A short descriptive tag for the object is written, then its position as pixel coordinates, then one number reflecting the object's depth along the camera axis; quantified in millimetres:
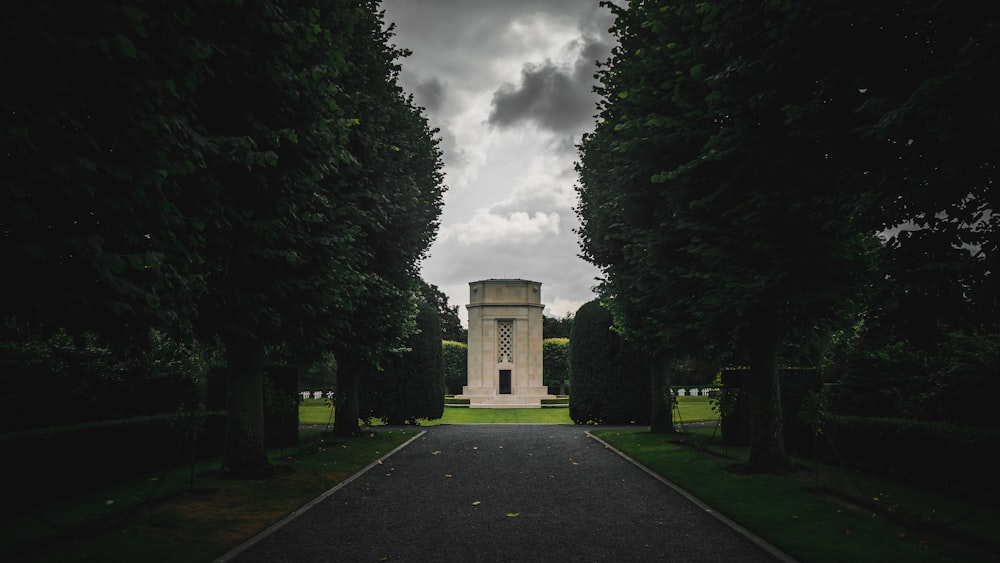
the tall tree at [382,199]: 14641
